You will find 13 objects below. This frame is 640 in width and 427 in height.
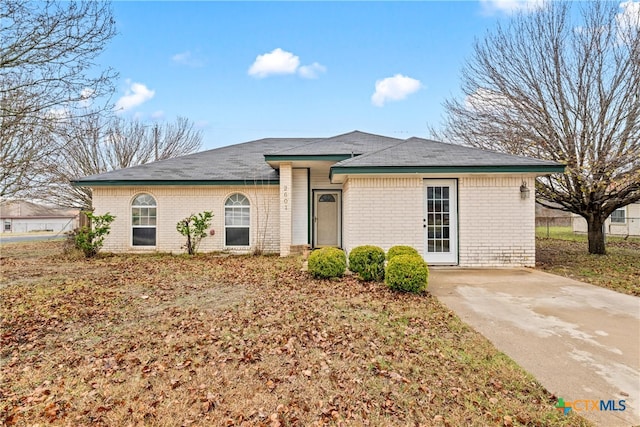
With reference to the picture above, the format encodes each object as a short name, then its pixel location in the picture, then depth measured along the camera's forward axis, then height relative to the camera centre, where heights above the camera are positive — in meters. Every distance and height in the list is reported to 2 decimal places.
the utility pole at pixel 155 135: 22.49 +6.28
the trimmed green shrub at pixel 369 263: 6.90 -0.87
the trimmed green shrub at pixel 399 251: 7.03 -0.62
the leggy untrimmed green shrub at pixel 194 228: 11.58 -0.14
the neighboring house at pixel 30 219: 40.19 +0.77
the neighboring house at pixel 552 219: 32.39 +0.35
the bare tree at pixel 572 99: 10.44 +4.37
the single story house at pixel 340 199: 8.77 +0.81
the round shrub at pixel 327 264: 7.09 -0.90
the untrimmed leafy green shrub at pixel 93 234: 10.70 -0.31
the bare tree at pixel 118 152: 19.03 +4.69
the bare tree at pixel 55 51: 4.36 +2.47
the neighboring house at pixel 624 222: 20.39 +0.00
